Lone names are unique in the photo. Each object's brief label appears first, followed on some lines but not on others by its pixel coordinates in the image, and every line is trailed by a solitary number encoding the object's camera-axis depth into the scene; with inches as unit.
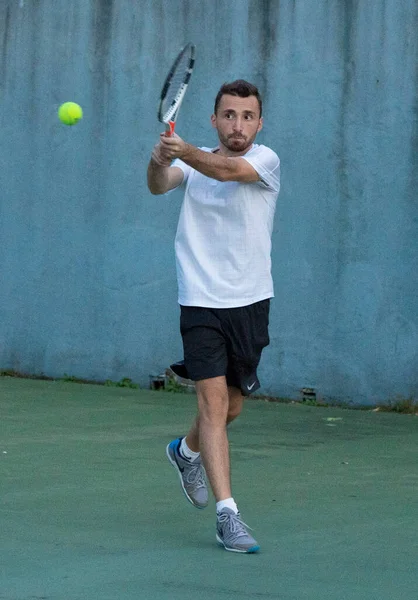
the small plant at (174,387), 759.2
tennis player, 393.7
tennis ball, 595.0
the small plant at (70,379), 797.2
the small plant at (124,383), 773.3
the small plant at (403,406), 683.4
